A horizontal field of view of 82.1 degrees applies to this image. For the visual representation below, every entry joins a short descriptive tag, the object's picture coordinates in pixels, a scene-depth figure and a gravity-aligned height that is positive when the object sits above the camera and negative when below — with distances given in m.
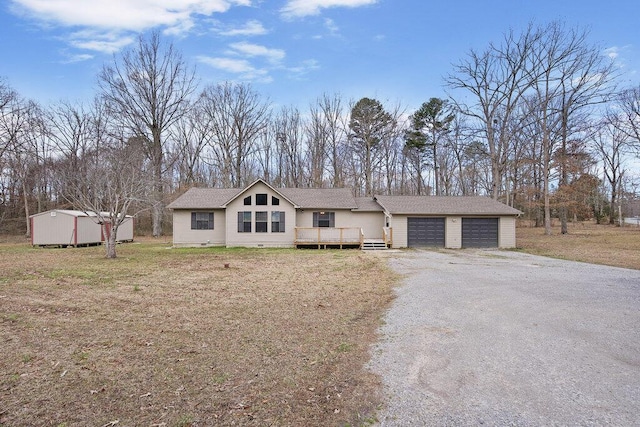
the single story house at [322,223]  19.89 -0.20
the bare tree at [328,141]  33.31 +7.20
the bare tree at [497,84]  25.17 +9.52
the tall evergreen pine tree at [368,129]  31.98 +7.88
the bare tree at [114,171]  15.23 +2.83
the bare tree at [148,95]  28.39 +9.87
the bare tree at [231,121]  32.00 +8.76
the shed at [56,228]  20.30 -0.32
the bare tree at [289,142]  34.69 +7.36
